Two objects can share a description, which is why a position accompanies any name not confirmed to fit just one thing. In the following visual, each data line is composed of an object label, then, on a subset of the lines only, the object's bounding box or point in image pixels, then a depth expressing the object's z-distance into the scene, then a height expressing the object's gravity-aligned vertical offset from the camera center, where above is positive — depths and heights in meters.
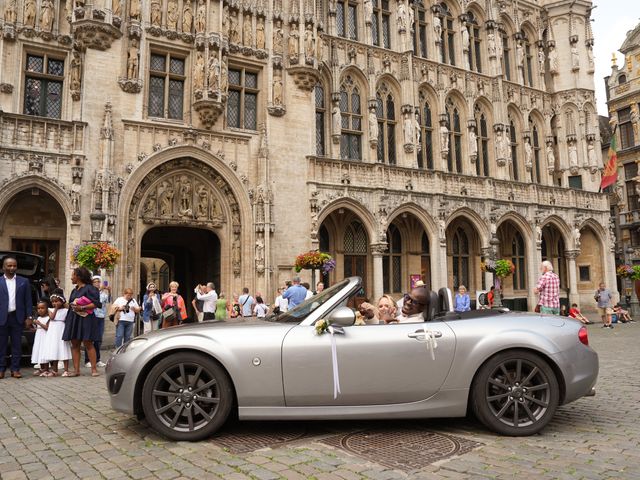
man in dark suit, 8.46 -0.25
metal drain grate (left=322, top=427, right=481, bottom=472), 4.02 -1.37
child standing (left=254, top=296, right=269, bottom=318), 14.70 -0.56
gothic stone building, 15.40 +5.76
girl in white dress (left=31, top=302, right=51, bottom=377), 8.84 -0.83
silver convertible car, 4.57 -0.78
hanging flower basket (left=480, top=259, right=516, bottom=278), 19.50 +0.71
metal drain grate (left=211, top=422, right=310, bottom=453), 4.44 -1.36
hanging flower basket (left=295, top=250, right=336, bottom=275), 16.42 +0.89
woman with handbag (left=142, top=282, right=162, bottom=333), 12.04 -0.34
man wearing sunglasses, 5.12 -0.19
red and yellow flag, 26.19 +5.80
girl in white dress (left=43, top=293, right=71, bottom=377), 8.84 -0.79
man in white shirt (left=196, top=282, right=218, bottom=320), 13.13 -0.31
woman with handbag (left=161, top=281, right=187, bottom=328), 11.19 -0.37
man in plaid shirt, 9.74 -0.13
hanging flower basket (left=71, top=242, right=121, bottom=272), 12.89 +0.94
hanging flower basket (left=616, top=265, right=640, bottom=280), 26.44 +0.57
